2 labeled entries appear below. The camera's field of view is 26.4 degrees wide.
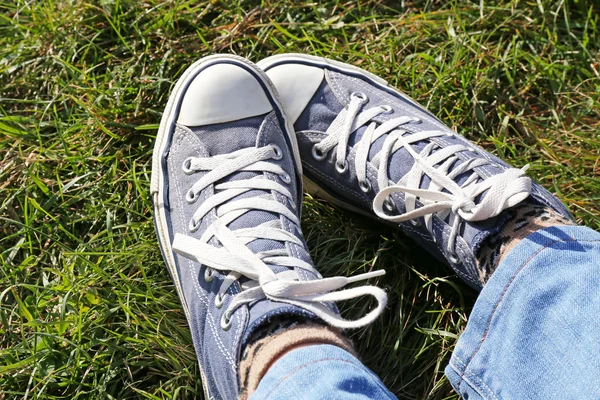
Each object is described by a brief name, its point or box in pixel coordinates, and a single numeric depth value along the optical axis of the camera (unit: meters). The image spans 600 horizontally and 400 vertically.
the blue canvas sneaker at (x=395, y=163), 0.82
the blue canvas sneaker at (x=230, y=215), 0.78
